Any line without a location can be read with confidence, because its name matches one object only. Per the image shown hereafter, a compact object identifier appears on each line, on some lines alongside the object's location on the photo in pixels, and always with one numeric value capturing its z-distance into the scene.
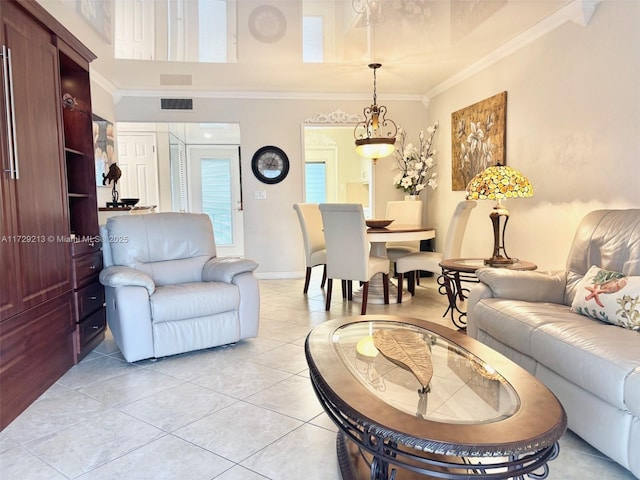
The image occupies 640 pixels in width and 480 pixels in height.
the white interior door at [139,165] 6.10
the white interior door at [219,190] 7.67
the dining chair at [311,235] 4.60
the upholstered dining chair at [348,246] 3.62
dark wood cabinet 2.07
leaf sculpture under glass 1.57
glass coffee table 1.07
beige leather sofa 1.54
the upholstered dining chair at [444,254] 3.82
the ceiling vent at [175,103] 5.36
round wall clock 5.60
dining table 3.87
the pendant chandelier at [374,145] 4.38
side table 2.93
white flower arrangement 5.44
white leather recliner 2.71
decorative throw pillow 1.89
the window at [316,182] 8.08
